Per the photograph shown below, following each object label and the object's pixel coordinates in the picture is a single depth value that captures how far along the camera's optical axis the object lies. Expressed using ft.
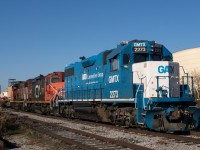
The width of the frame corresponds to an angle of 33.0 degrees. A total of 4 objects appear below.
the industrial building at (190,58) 180.24
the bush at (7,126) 44.04
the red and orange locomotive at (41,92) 86.62
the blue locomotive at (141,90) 41.83
